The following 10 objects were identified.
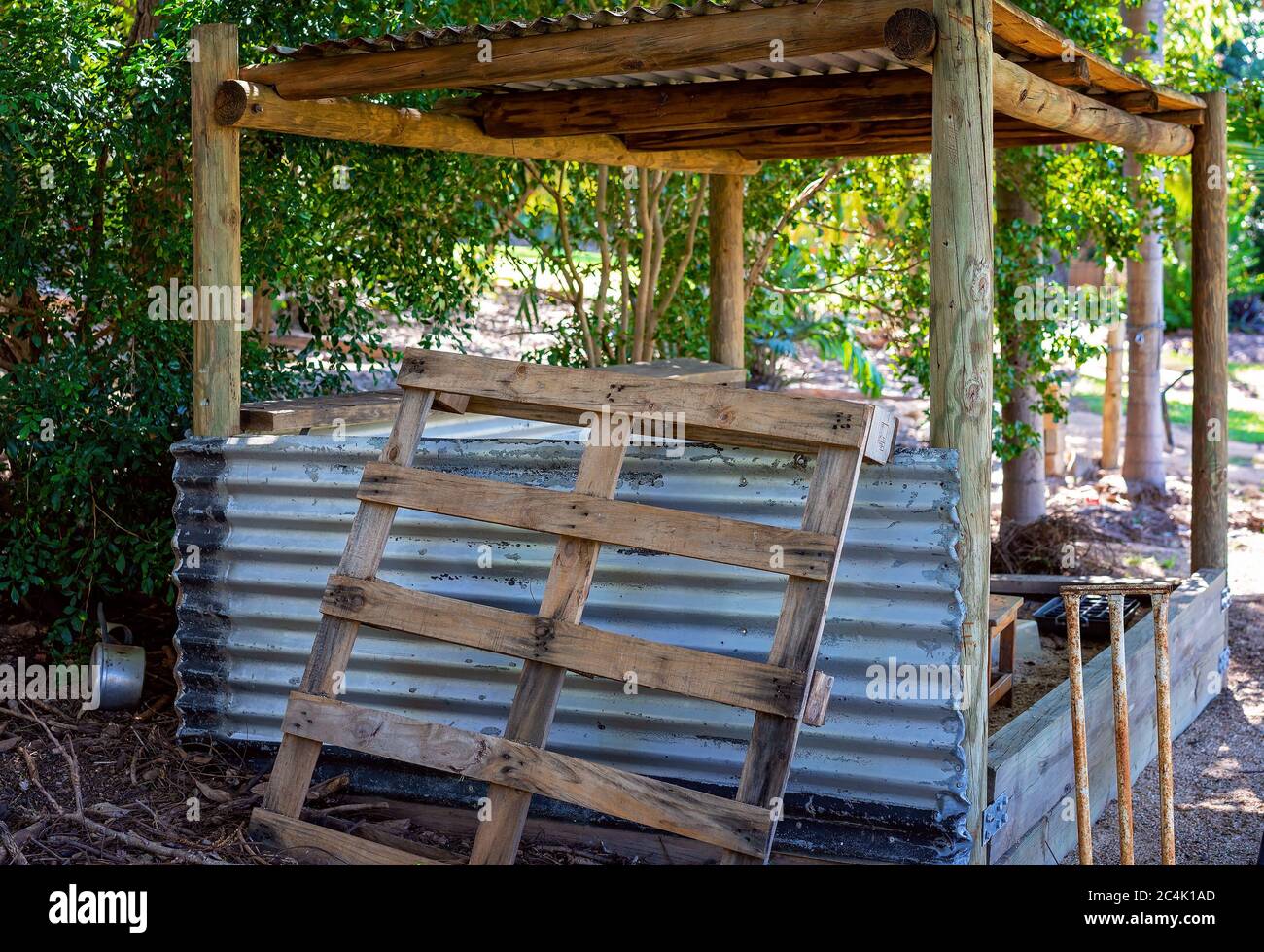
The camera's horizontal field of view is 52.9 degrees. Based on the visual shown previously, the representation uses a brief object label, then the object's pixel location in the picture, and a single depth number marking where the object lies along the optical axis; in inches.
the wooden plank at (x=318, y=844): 160.6
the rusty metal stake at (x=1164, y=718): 155.3
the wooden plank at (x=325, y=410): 204.1
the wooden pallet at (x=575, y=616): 142.2
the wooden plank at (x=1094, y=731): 181.2
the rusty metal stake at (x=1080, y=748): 154.9
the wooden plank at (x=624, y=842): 174.1
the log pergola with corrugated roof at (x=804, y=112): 160.1
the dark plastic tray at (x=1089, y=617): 288.9
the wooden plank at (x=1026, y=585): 309.4
